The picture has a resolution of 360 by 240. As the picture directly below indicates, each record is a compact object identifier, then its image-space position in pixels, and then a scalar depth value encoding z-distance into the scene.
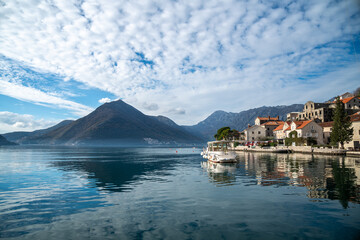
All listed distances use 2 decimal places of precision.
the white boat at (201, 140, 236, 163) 56.44
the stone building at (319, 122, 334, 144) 97.04
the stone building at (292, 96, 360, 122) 118.25
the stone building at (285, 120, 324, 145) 97.75
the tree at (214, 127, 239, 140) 155.88
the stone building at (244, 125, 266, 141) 146.38
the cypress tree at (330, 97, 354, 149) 71.81
